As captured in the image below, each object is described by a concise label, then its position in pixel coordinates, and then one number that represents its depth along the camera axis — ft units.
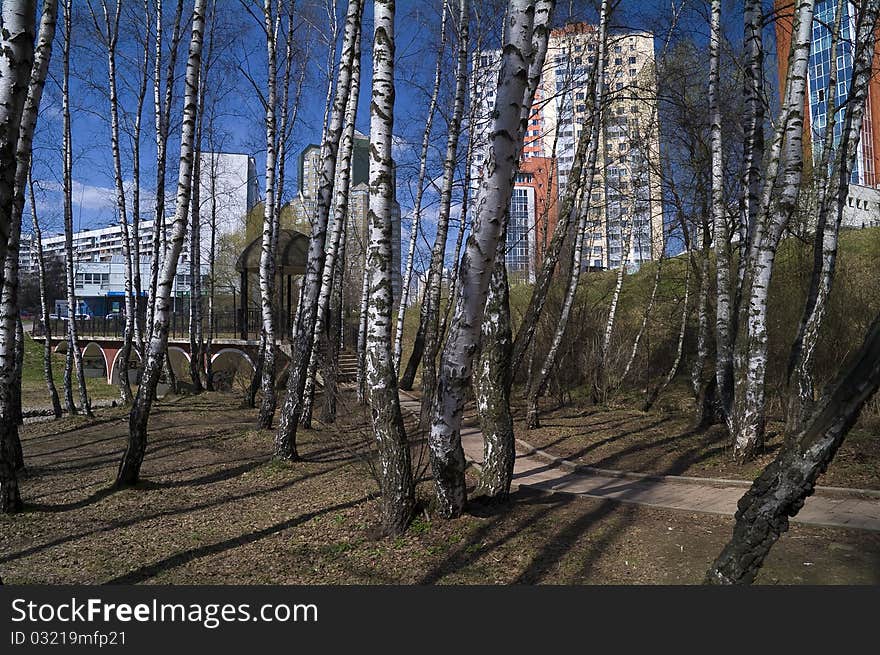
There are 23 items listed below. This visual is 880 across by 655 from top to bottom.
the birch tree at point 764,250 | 24.18
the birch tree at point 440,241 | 37.52
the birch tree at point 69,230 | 42.22
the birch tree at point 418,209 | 48.60
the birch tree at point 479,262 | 17.01
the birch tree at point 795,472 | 9.74
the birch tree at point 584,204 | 33.90
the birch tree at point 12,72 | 10.77
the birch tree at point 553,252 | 32.42
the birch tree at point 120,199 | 44.47
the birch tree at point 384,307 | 17.99
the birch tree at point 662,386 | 46.02
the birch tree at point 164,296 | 24.03
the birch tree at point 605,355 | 49.90
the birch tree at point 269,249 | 36.62
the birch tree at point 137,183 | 49.08
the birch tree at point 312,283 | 29.09
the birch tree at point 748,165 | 28.81
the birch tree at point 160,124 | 41.34
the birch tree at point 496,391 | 21.02
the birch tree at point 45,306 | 42.04
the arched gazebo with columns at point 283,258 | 65.82
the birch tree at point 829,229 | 26.71
